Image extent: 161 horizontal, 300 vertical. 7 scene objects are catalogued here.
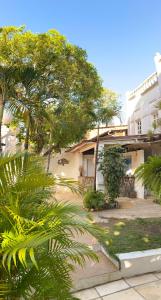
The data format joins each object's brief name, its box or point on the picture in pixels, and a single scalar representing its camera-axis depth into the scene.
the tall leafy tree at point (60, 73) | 13.47
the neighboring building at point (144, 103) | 14.05
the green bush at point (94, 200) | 9.73
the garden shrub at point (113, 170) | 10.11
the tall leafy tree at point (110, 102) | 21.28
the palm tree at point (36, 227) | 1.93
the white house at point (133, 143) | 11.66
